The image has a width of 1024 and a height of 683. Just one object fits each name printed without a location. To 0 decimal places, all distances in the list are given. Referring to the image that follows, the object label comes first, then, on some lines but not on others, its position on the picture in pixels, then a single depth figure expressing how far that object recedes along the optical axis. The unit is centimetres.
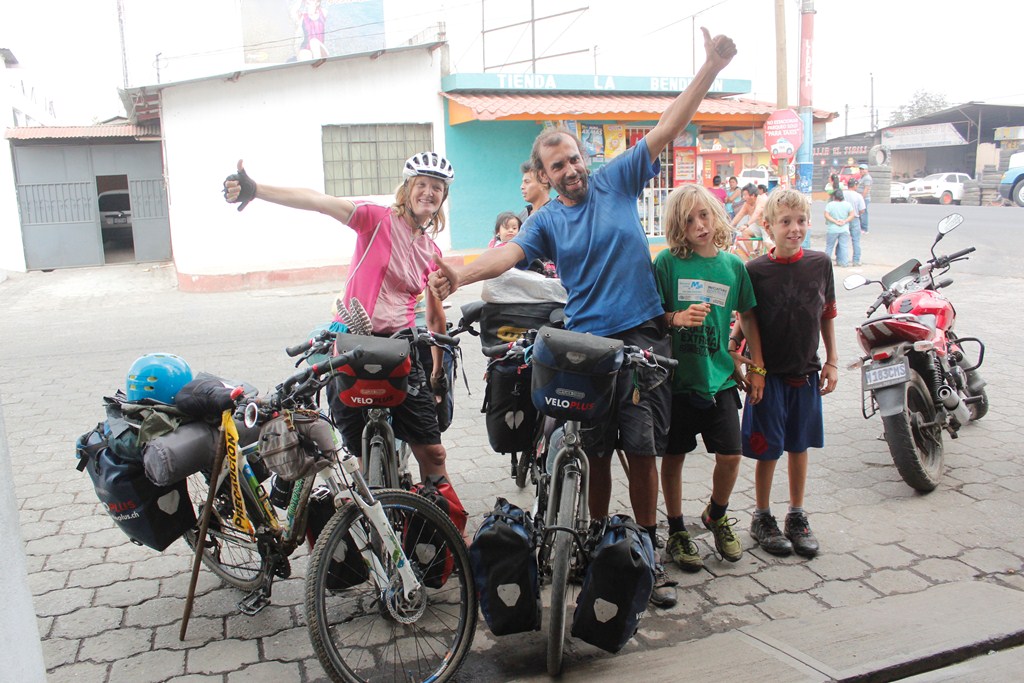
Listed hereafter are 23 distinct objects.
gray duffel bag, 311
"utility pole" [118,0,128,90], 2431
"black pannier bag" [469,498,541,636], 305
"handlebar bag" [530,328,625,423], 293
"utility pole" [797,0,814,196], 1527
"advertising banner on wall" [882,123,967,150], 4444
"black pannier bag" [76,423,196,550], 321
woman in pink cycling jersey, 379
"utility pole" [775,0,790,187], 1578
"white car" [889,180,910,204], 4072
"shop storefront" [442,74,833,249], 1661
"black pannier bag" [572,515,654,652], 295
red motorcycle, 459
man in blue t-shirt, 345
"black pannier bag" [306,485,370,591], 301
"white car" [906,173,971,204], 3772
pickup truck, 3266
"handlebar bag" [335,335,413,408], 317
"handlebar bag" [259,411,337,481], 296
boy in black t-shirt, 403
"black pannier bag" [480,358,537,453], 387
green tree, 6988
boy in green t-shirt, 373
